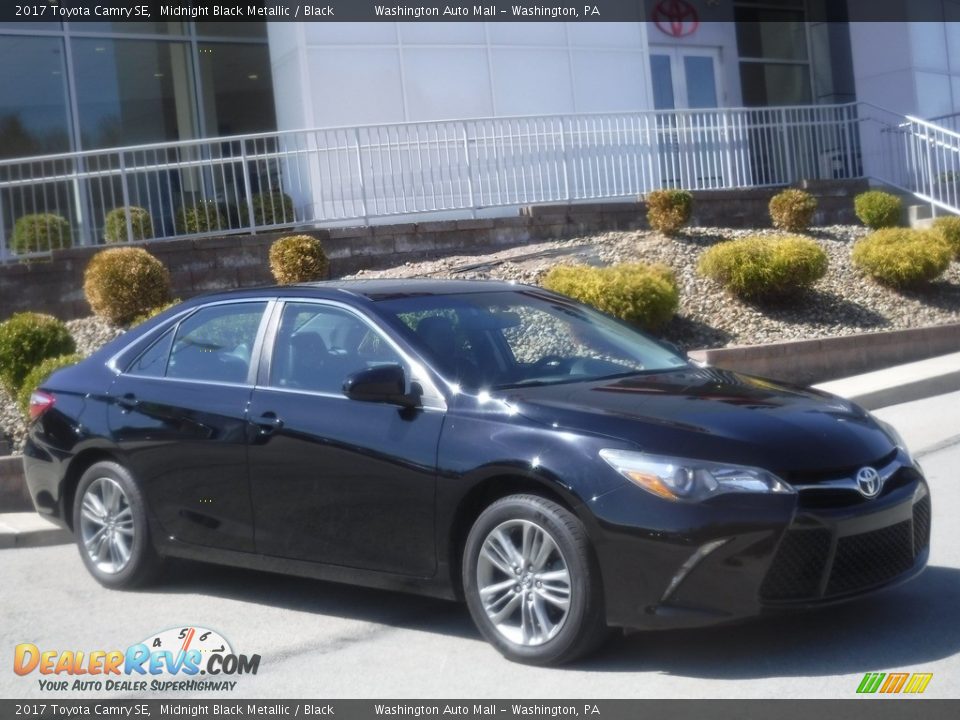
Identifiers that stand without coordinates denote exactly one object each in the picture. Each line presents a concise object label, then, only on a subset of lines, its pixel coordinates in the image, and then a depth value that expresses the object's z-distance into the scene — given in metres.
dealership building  16.50
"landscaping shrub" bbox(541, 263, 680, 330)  12.02
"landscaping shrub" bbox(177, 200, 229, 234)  15.44
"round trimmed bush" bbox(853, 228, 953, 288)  14.05
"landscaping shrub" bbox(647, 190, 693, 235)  15.51
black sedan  4.68
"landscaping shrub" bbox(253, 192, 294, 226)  15.55
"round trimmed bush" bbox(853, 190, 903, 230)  17.48
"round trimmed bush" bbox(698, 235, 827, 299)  13.13
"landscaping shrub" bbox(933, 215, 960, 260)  15.66
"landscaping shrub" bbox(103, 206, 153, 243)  14.81
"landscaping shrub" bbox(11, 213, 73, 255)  14.27
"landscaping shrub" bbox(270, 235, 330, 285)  13.80
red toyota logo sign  22.46
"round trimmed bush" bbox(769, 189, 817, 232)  16.64
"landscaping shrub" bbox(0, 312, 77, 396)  10.85
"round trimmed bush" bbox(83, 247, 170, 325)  12.75
